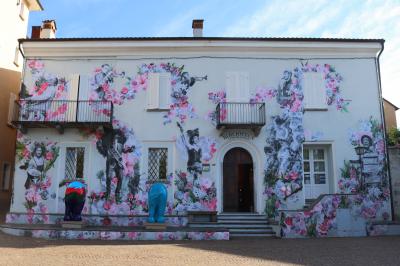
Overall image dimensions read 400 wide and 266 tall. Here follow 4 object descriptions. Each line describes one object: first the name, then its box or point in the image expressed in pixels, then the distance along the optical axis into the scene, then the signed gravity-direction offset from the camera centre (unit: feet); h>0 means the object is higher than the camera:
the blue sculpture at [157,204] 47.55 -0.38
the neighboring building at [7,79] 66.54 +21.20
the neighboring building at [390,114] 88.58 +20.22
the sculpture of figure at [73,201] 47.65 -0.08
